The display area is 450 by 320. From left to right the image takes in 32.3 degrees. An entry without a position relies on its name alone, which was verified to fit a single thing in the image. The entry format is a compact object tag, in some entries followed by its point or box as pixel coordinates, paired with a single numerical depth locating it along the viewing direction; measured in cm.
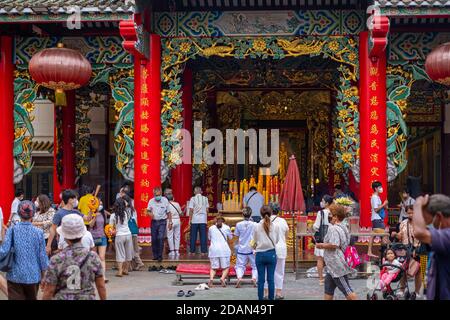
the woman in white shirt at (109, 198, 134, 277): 1282
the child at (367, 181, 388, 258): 1356
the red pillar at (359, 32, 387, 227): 1386
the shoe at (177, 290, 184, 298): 1087
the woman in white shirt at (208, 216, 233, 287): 1168
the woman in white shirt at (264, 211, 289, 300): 1066
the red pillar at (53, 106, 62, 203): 1741
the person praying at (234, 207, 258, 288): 1151
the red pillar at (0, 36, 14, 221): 1450
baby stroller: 918
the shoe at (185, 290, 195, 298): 1083
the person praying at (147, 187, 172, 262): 1380
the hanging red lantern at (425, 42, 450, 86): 1269
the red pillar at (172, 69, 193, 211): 1734
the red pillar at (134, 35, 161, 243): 1423
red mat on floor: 1216
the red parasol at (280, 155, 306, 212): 1397
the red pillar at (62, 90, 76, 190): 1775
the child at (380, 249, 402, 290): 930
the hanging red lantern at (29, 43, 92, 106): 1321
